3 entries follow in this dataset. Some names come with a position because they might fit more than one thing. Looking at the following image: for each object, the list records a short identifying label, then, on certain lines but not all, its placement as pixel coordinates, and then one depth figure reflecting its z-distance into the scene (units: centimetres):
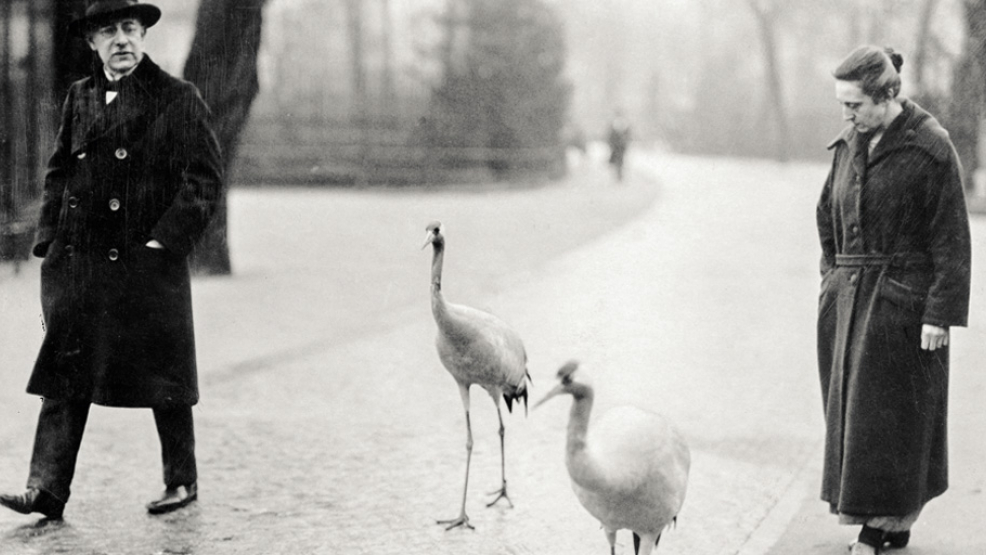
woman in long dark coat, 540
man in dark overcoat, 614
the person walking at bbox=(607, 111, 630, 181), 3625
